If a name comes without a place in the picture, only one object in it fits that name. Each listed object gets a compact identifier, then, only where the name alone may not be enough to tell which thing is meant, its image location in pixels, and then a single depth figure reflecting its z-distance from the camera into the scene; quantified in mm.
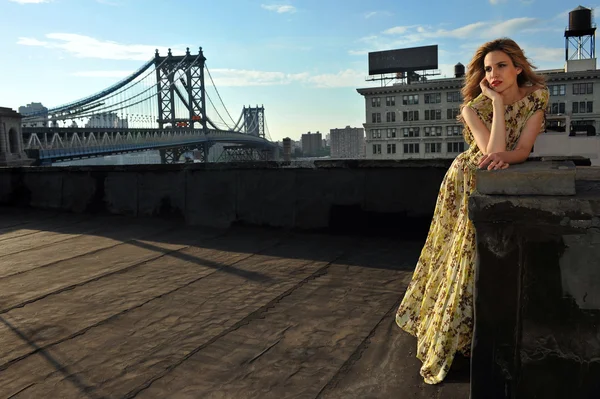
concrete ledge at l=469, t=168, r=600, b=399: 1552
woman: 2064
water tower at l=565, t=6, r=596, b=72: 55844
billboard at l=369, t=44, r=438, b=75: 77625
